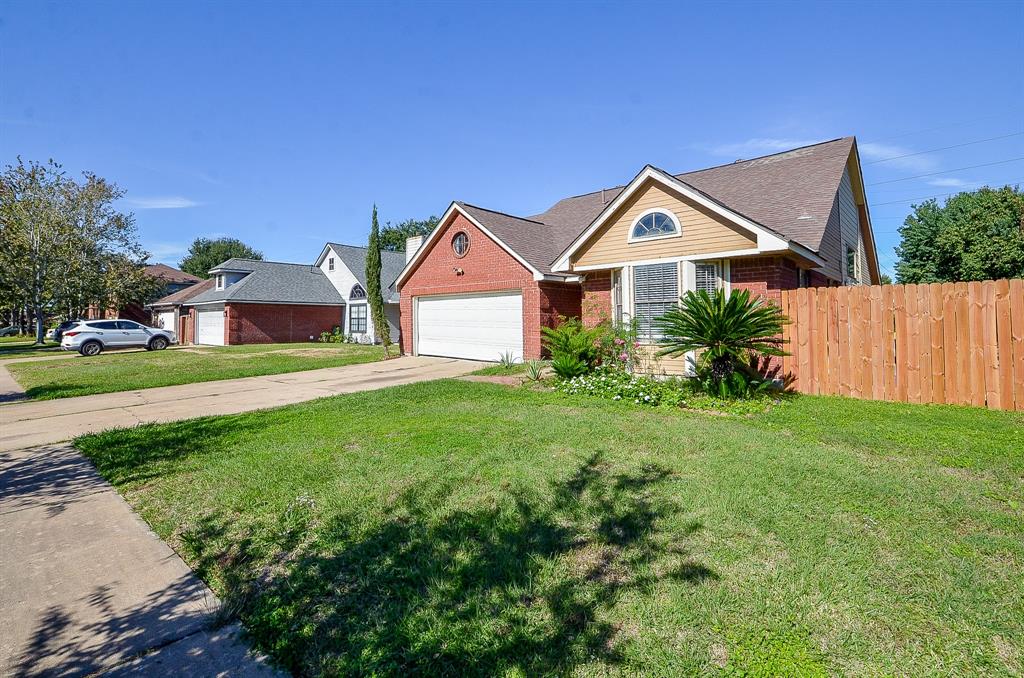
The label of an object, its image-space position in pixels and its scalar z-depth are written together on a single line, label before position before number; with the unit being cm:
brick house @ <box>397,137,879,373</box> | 1030
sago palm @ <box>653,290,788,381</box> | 797
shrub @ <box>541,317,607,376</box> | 1057
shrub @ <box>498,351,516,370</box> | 1361
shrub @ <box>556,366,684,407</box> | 837
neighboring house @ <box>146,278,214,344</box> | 3312
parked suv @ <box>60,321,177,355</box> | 2230
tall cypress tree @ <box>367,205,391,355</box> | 1958
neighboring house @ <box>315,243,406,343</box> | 2792
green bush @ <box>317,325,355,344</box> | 2977
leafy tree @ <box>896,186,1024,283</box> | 2448
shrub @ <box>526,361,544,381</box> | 1106
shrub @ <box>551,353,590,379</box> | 1044
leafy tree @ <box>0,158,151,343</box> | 2958
